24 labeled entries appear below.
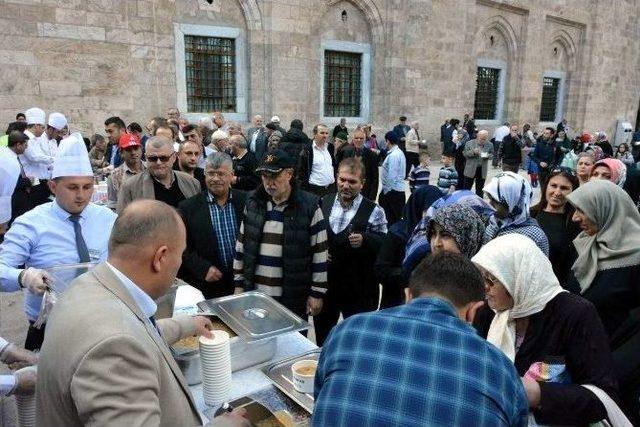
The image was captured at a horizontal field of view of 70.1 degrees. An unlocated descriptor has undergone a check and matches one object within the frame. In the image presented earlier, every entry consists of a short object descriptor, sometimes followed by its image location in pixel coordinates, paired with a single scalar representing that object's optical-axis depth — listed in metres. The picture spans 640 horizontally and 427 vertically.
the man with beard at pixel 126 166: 4.55
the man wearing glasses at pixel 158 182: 3.85
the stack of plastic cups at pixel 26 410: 1.91
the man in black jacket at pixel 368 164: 7.48
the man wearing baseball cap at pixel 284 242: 3.23
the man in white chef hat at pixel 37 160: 6.32
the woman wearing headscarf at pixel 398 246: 3.47
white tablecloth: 1.96
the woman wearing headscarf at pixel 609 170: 4.57
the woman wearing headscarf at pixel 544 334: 1.79
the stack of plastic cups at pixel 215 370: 1.86
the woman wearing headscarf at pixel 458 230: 2.65
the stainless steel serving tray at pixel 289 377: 1.85
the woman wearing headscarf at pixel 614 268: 2.42
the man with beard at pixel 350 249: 3.66
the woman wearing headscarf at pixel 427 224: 3.02
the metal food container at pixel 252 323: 2.10
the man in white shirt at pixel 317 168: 7.36
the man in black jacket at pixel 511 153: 10.54
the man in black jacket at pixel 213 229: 3.53
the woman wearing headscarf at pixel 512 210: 3.07
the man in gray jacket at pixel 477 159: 10.32
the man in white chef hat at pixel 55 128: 7.85
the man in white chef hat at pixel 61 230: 2.59
